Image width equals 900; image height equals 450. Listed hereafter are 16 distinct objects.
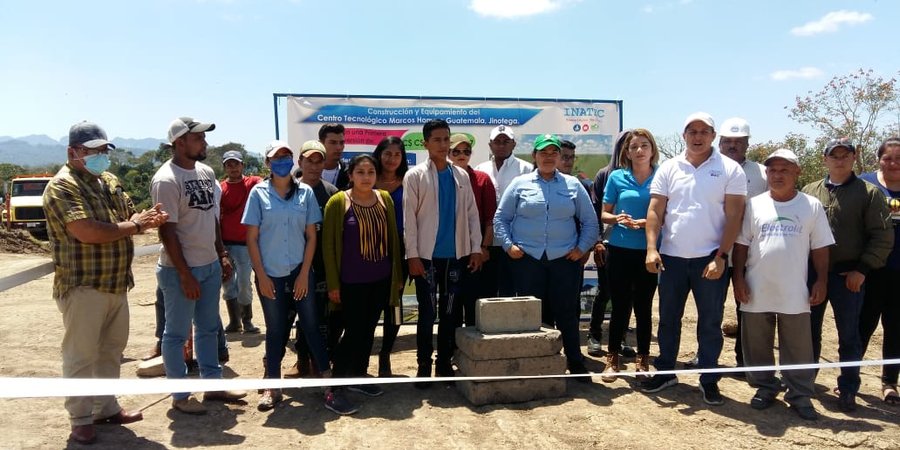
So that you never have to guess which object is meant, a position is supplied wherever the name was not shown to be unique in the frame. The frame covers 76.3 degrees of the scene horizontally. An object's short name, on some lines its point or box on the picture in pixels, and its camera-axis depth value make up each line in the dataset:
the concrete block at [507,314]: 4.38
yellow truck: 19.19
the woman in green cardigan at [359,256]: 4.18
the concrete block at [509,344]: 4.28
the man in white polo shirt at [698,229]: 4.16
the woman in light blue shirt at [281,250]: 4.11
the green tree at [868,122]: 18.66
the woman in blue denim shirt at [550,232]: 4.58
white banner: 6.19
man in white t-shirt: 4.03
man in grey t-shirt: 3.90
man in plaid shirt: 3.43
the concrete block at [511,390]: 4.24
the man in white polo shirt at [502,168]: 5.23
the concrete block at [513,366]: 4.28
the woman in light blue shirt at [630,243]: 4.68
